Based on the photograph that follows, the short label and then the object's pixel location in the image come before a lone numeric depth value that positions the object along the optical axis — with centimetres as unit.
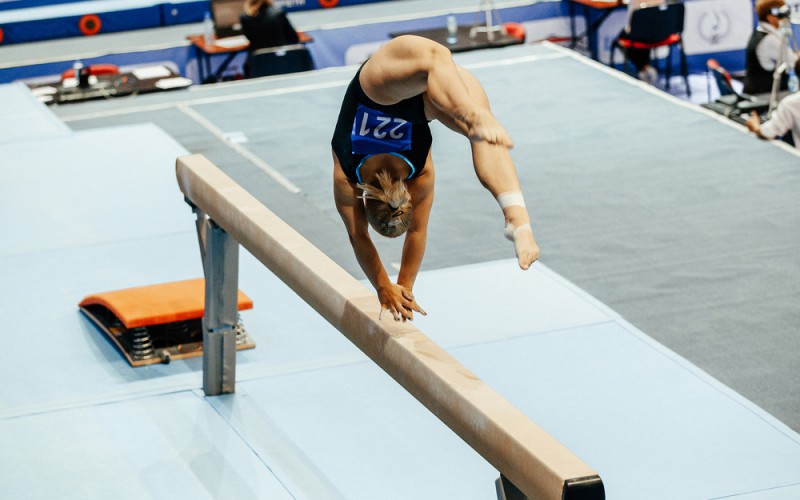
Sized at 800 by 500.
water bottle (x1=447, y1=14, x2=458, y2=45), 2085
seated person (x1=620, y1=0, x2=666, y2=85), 2281
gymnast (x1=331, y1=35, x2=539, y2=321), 507
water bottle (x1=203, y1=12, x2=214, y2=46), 2080
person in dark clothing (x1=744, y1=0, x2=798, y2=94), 1655
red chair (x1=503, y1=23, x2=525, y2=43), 2097
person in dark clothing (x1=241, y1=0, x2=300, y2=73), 1972
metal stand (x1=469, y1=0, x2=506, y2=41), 2078
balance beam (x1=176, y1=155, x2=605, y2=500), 447
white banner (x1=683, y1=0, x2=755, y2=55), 2384
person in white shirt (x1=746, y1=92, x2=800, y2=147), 1424
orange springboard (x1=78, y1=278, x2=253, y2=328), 896
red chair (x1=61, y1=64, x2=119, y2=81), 1942
